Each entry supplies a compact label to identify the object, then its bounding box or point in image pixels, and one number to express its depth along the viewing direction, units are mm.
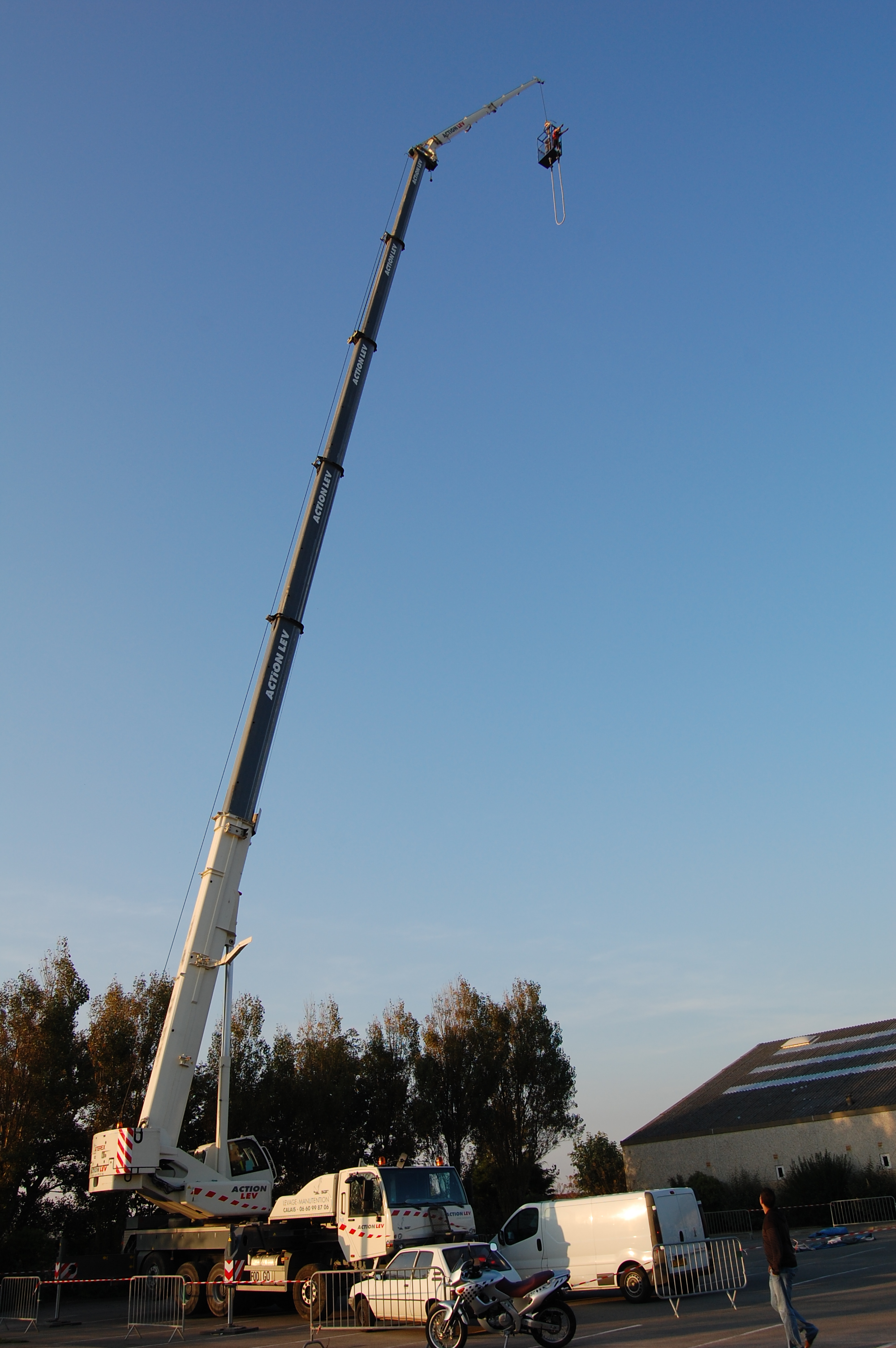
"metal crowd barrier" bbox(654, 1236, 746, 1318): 16234
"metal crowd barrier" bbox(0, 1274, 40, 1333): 20047
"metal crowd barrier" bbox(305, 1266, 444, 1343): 14273
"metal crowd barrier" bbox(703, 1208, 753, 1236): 37000
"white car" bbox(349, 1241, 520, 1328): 14016
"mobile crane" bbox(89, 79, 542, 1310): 17422
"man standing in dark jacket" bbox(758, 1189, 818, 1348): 9547
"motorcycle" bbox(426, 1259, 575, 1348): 12102
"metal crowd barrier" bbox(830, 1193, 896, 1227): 35125
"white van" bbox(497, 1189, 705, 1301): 16750
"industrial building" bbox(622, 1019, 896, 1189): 39719
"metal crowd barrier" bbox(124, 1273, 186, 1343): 17719
